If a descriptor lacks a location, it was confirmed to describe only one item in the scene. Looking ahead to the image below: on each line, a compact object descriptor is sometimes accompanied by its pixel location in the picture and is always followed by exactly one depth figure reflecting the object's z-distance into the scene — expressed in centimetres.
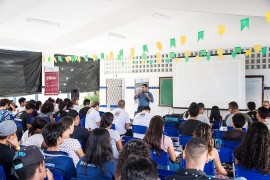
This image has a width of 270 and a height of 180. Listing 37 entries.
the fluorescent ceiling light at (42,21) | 826
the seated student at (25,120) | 591
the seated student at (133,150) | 230
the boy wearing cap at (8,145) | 287
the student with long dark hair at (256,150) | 293
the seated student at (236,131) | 426
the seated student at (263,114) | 548
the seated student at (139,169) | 155
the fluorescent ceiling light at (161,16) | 914
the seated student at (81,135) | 457
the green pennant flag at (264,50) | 886
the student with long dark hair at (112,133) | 417
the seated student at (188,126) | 506
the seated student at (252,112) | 685
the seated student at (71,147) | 341
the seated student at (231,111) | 606
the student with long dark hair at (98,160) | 263
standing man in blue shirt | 991
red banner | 1077
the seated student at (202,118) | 590
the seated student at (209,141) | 316
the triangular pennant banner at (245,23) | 635
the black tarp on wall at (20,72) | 976
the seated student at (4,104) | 742
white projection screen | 937
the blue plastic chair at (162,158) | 371
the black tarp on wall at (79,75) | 1182
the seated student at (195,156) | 206
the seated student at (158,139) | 386
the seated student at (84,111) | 749
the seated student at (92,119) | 628
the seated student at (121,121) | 633
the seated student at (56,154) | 269
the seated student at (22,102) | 866
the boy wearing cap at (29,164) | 197
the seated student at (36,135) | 376
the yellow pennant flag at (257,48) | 882
